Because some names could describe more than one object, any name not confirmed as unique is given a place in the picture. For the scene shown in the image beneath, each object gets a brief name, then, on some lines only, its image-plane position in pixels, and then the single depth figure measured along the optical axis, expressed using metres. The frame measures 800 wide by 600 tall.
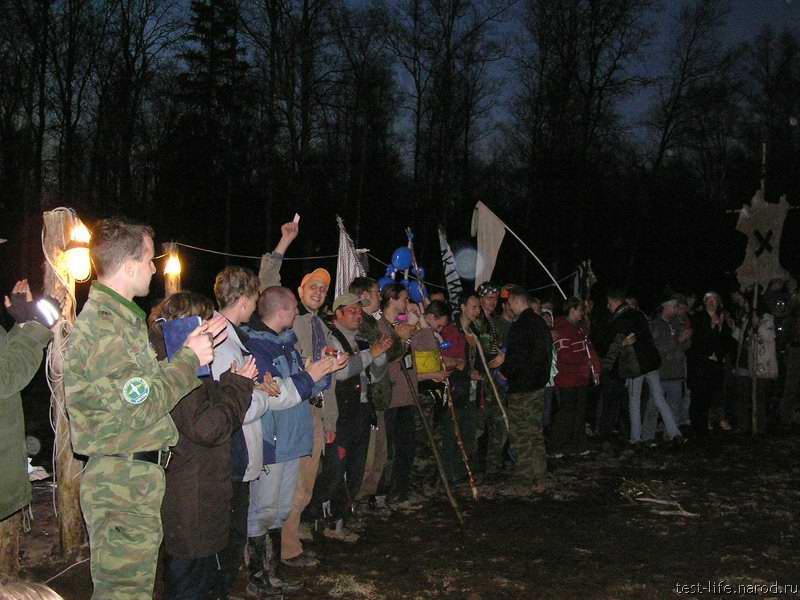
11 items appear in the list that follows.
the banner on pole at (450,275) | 9.27
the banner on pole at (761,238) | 11.30
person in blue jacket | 4.77
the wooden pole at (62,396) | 5.61
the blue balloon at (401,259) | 9.63
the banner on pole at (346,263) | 9.10
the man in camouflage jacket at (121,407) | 3.23
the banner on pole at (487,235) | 10.49
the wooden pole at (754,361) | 10.83
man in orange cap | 5.61
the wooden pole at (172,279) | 8.27
